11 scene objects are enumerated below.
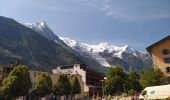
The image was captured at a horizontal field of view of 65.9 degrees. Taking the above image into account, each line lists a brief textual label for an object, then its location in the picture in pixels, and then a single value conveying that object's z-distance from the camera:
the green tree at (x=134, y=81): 47.83
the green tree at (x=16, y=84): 28.28
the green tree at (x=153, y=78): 34.81
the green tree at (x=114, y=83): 40.76
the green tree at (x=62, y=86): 38.71
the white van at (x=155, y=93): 23.28
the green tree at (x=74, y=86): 41.67
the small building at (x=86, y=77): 64.99
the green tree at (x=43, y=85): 34.52
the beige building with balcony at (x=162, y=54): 36.08
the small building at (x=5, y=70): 35.71
